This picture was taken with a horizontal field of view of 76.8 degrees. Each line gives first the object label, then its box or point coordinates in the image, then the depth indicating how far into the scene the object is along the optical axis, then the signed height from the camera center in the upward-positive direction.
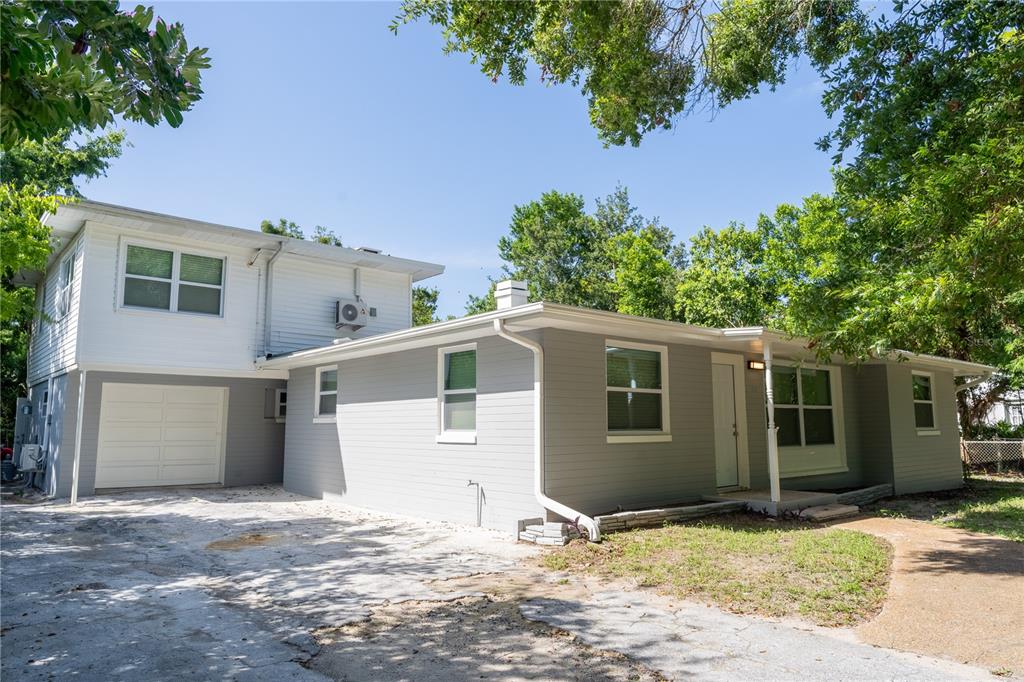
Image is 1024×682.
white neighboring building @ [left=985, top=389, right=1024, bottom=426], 21.38 +0.37
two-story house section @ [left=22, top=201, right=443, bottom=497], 11.51 +1.67
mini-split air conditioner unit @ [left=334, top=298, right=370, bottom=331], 14.43 +2.41
